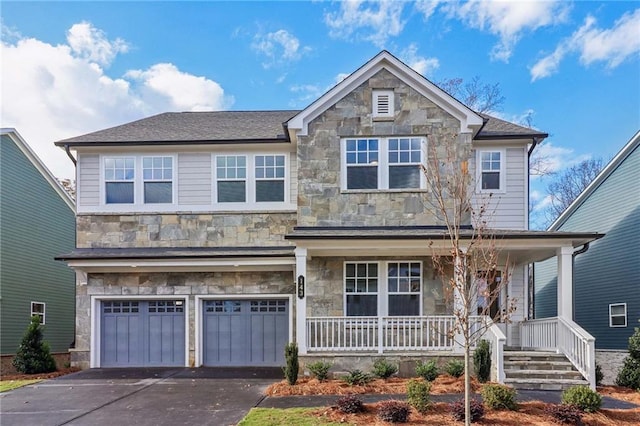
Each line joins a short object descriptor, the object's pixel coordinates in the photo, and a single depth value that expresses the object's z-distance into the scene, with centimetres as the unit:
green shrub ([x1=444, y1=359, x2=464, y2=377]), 1058
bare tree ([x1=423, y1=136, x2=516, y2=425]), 651
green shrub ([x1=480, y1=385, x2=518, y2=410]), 802
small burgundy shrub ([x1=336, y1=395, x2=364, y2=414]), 790
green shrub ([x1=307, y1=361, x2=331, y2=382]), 1050
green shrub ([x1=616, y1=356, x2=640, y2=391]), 1061
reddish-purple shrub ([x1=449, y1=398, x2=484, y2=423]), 759
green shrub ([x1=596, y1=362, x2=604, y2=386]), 1070
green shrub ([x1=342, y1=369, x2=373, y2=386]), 1009
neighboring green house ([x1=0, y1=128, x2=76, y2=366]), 1543
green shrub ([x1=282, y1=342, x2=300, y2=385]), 1023
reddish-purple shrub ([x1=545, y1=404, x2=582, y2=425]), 753
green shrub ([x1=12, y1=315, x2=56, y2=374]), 1320
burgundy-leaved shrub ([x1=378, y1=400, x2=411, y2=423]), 752
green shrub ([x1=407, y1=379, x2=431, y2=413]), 793
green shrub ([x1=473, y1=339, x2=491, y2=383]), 1002
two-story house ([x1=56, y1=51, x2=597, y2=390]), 1276
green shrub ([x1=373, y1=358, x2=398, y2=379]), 1071
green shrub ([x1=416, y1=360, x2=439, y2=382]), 1023
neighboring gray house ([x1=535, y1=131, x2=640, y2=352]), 1384
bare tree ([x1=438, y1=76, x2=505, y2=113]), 2525
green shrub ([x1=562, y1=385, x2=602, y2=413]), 800
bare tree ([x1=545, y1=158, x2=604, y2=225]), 3159
